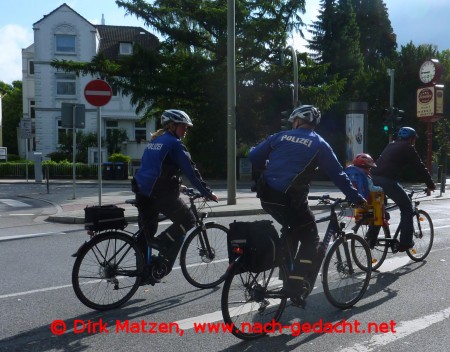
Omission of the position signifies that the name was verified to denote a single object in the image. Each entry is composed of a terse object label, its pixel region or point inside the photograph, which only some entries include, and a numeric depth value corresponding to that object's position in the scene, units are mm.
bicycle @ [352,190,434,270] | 6648
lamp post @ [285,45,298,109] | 18734
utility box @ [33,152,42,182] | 25977
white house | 46125
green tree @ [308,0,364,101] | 50781
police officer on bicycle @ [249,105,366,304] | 4543
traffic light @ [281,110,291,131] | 17406
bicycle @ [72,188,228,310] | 5023
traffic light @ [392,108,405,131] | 23422
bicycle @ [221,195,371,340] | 4305
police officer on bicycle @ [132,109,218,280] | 5308
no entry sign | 12344
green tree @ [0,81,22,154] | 70625
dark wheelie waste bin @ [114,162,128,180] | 29609
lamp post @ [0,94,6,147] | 65638
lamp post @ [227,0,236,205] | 14562
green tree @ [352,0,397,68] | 61344
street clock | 22922
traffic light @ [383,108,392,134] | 23328
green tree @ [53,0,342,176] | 28547
